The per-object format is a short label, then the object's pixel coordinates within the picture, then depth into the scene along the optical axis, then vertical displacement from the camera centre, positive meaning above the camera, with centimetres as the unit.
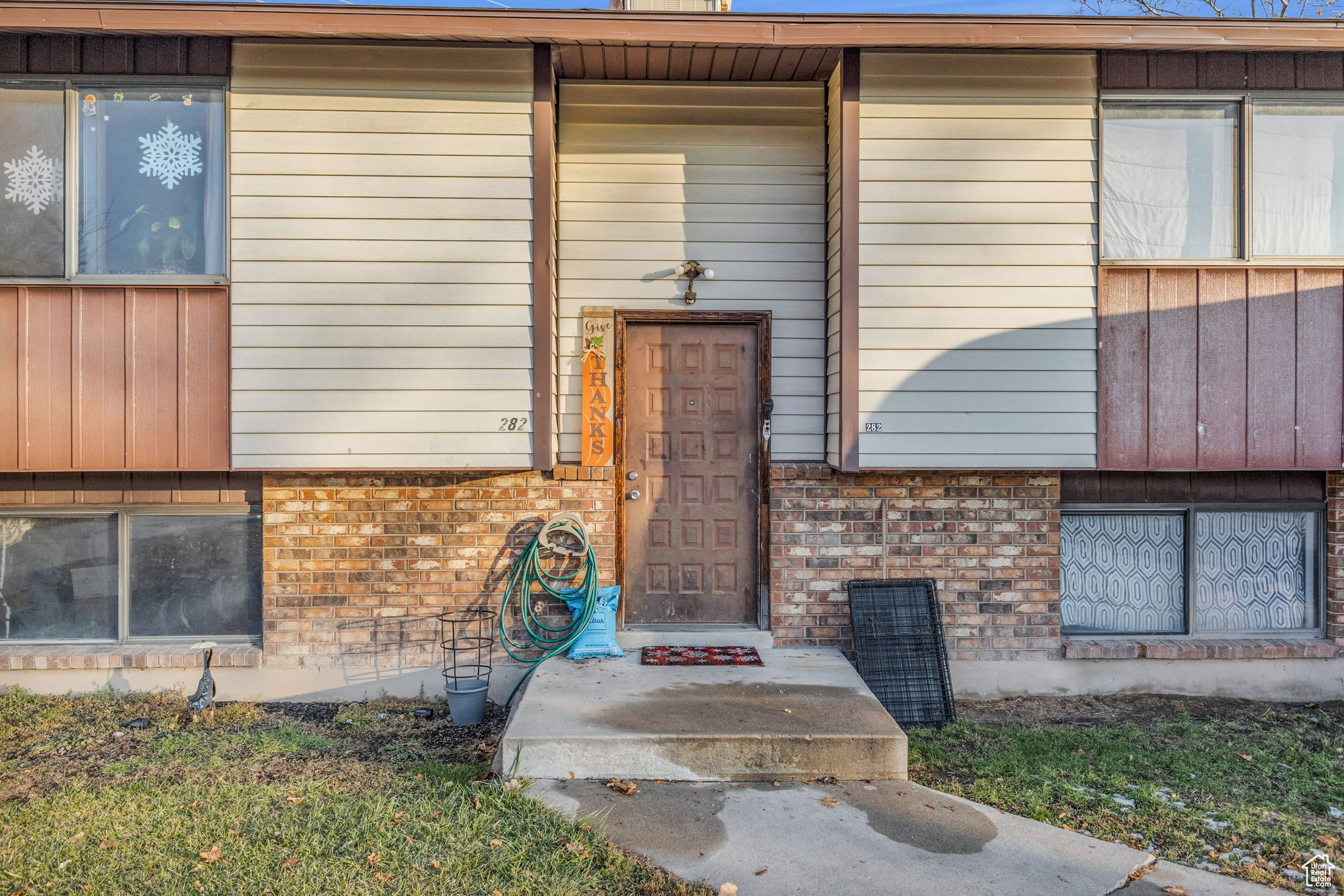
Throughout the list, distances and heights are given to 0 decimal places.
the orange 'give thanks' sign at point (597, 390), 530 +38
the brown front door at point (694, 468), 542 -12
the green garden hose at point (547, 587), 510 -85
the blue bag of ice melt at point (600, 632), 506 -111
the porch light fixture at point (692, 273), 528 +112
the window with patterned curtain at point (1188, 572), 545 -79
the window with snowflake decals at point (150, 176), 492 +160
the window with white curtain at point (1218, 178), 509 +167
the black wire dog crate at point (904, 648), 494 -120
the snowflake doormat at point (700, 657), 491 -124
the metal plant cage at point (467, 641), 517 -119
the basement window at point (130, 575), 523 -80
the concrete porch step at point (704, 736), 380 -130
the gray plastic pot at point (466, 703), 478 -146
